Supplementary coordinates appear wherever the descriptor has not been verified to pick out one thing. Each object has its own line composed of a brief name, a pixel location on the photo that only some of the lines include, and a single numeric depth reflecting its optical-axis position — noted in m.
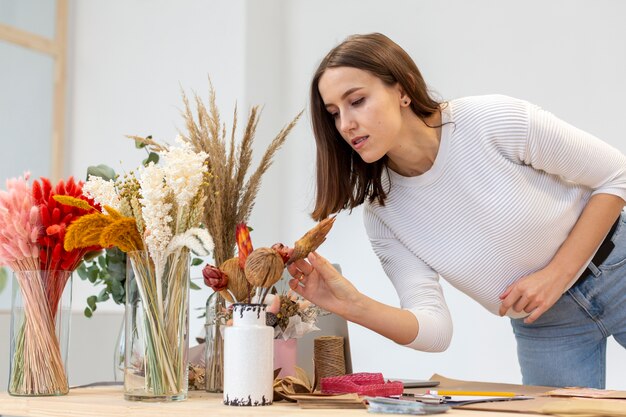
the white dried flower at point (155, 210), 1.20
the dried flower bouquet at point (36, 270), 1.32
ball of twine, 1.36
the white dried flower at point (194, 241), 1.18
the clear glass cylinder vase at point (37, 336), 1.32
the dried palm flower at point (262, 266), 1.15
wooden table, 1.03
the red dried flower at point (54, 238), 1.34
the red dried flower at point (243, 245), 1.21
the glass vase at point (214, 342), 1.39
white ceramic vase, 1.12
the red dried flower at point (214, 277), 1.22
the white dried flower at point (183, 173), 1.21
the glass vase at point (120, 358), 1.77
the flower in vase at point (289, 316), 1.36
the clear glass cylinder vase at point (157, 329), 1.21
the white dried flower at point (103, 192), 1.26
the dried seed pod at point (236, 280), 1.22
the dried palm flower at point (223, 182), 1.47
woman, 1.61
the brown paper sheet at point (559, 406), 0.96
